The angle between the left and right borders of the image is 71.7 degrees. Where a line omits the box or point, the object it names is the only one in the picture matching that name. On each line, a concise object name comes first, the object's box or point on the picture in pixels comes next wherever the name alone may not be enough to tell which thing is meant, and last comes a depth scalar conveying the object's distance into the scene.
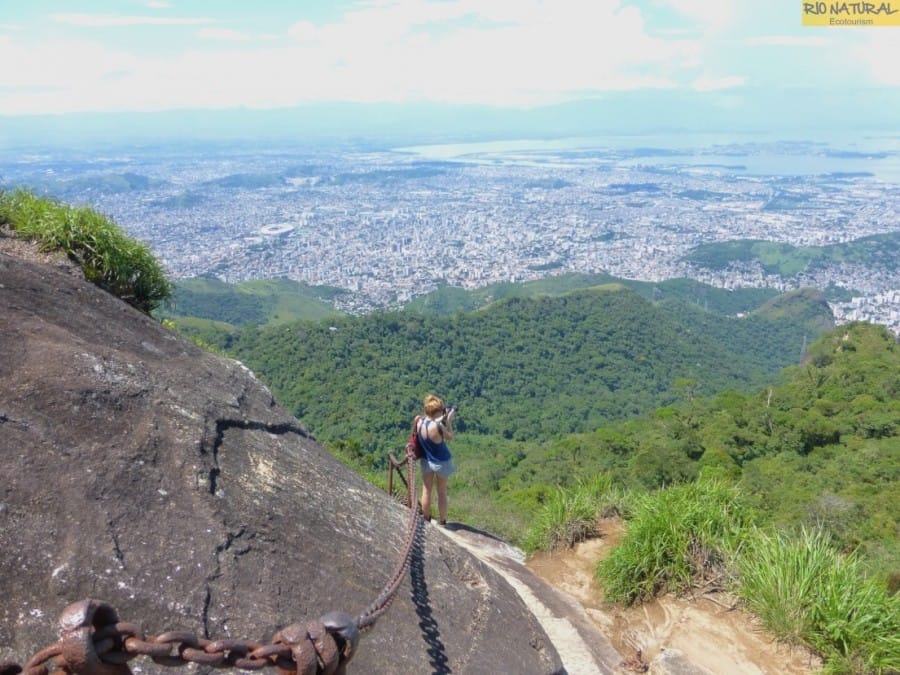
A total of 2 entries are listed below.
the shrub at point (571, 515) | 6.77
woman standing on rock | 6.16
